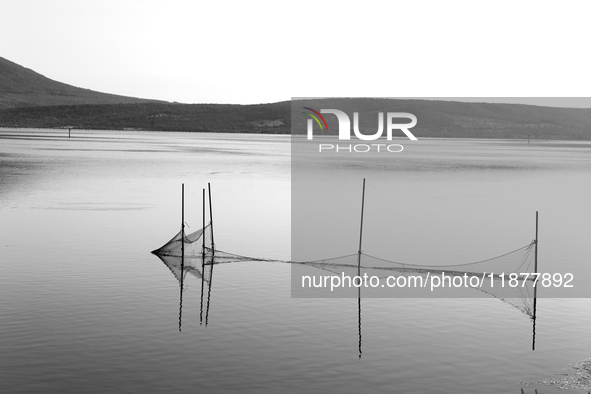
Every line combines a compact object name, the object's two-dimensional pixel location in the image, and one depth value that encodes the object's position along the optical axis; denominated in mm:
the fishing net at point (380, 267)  23250
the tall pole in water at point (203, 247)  26433
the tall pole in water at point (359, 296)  19125
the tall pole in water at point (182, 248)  26031
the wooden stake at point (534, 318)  17312
